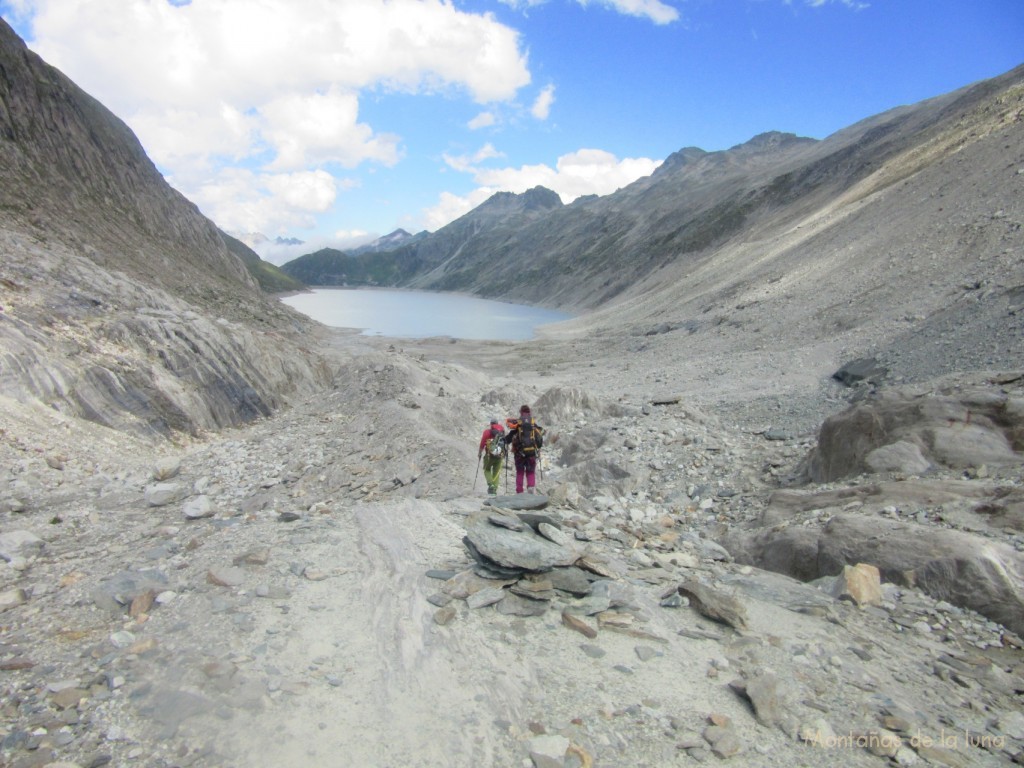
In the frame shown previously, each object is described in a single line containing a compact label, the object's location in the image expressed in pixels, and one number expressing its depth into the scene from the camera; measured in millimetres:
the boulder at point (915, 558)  6320
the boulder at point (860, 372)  20047
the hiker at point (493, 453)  11211
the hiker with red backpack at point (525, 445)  11258
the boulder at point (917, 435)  9336
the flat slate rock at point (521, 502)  9062
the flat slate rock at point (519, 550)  6844
